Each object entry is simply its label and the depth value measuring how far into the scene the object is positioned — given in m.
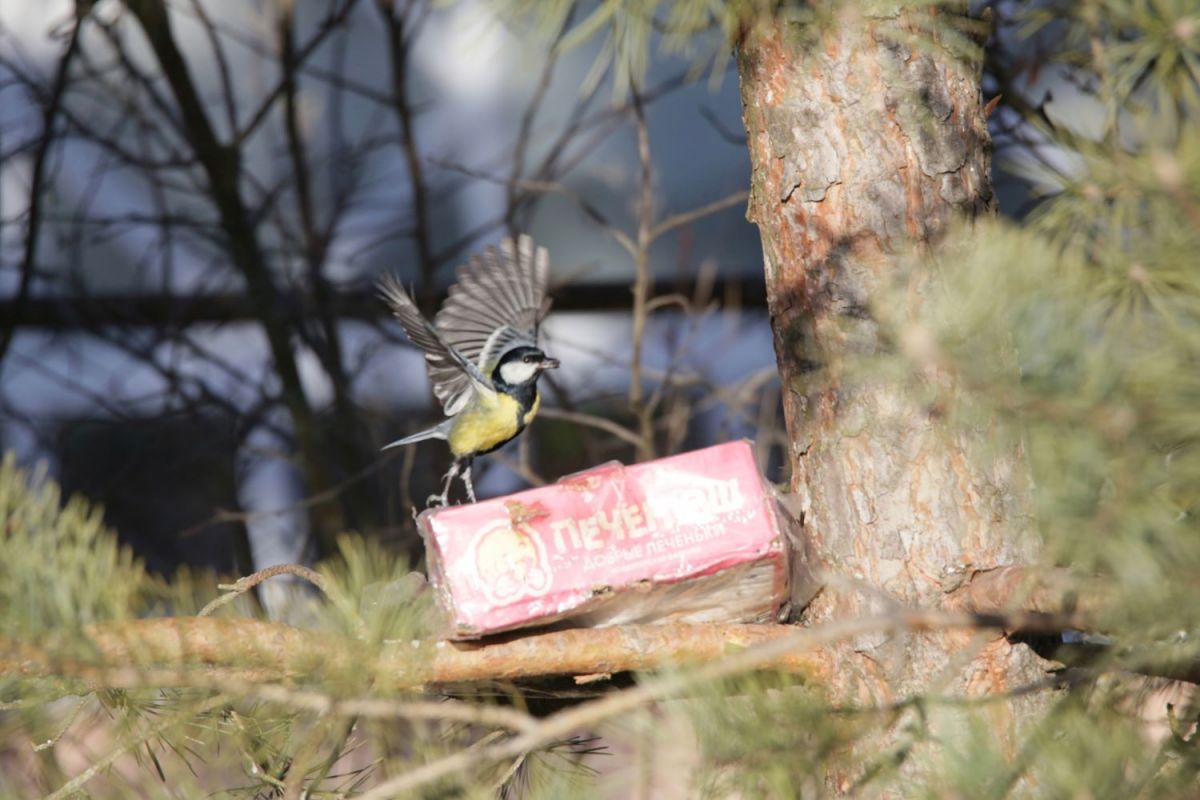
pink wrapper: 10.43
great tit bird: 10.69
